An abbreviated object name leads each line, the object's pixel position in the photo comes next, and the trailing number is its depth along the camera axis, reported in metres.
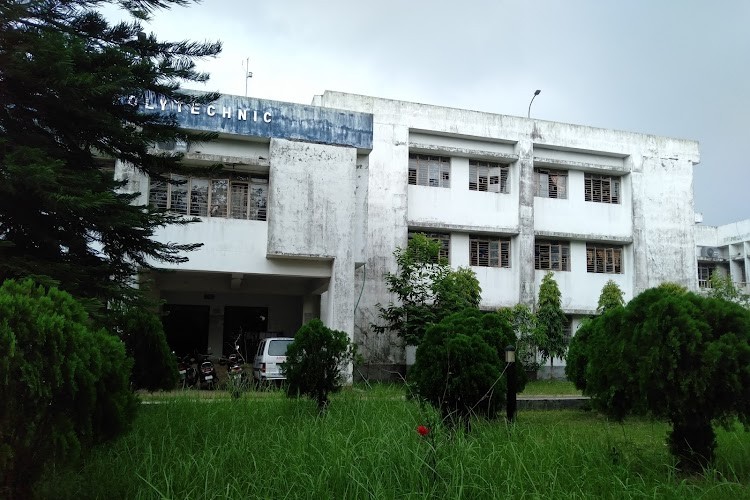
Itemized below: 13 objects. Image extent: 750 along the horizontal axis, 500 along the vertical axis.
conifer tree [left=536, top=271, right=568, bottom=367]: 18.33
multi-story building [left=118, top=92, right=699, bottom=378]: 14.46
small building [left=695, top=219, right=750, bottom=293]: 25.75
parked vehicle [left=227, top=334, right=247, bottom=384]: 8.22
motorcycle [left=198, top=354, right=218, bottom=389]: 13.23
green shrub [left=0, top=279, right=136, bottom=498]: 3.14
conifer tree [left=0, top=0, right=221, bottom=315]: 5.68
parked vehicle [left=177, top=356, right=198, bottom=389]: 13.50
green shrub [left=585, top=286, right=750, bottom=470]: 4.56
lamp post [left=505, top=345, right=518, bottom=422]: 7.19
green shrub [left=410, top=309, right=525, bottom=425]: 6.74
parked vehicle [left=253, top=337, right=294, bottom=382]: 13.73
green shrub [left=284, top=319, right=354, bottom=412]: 7.77
